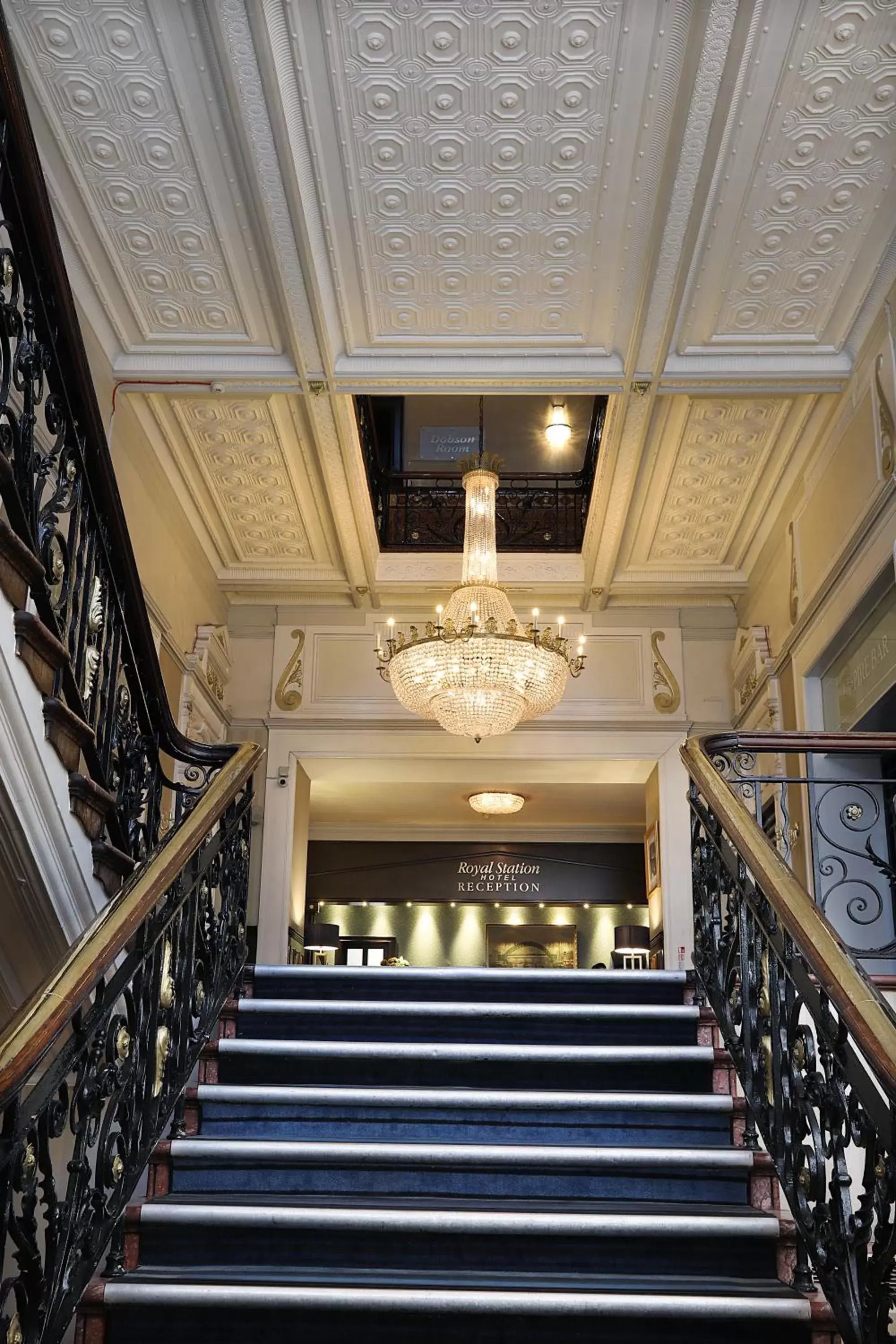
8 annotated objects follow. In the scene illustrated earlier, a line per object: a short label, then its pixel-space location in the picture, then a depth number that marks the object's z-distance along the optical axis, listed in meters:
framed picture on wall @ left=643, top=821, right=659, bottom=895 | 11.02
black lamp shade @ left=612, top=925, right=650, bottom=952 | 9.98
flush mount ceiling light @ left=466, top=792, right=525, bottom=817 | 12.33
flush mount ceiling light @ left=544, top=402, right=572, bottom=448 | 10.42
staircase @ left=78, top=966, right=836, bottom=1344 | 2.93
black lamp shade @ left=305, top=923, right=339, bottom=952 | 9.80
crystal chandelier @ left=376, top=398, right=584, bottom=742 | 8.07
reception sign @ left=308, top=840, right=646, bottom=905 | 14.44
